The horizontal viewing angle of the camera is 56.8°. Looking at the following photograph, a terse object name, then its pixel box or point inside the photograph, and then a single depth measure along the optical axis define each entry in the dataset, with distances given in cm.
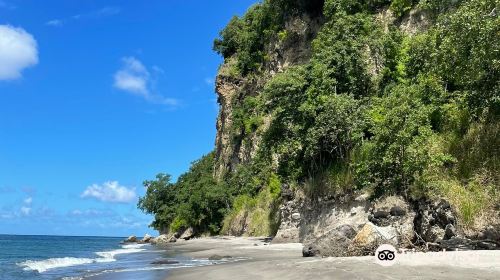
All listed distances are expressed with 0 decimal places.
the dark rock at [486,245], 1367
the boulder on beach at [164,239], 5881
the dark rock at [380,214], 1847
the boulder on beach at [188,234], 6031
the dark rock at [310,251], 1728
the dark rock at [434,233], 1570
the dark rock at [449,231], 1495
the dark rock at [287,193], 3125
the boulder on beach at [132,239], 8304
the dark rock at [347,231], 1708
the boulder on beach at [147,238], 6890
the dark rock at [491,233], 1395
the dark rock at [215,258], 2278
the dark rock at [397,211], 1800
